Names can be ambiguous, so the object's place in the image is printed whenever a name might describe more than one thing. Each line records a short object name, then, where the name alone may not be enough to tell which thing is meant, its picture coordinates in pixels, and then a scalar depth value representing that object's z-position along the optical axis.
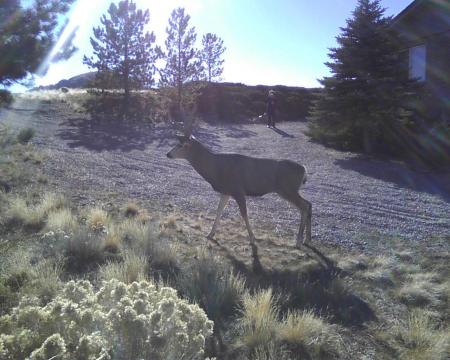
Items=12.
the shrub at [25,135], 18.50
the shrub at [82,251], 6.49
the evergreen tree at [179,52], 31.81
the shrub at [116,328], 3.08
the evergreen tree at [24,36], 12.18
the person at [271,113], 30.23
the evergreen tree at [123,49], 29.58
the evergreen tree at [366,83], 17.50
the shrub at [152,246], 6.64
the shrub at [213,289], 5.34
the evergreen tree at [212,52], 39.23
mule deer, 8.34
